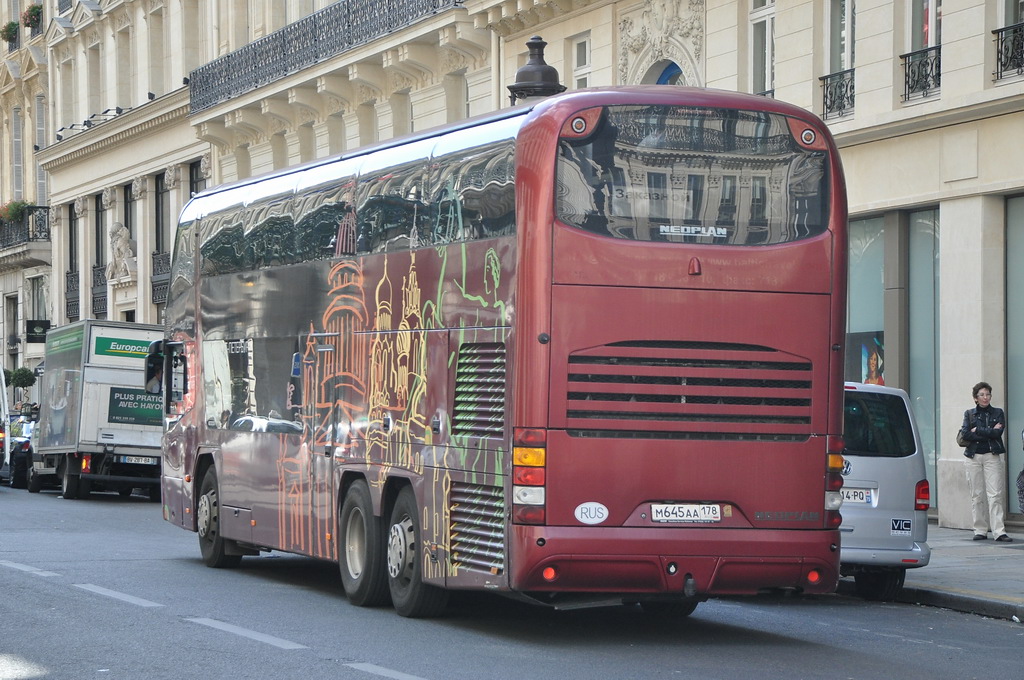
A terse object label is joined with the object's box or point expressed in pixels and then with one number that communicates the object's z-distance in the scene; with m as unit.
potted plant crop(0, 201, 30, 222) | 61.09
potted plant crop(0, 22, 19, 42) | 62.53
